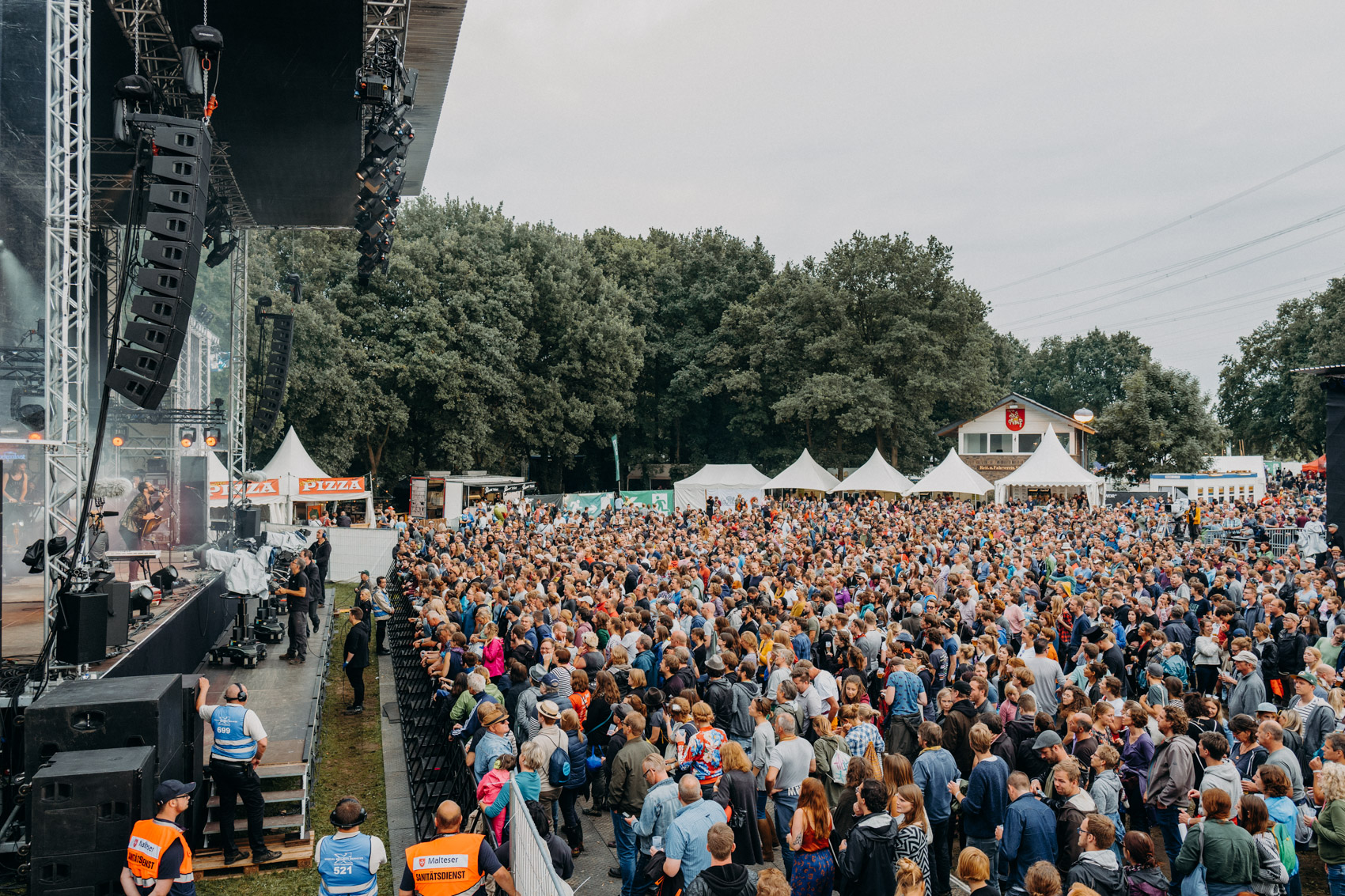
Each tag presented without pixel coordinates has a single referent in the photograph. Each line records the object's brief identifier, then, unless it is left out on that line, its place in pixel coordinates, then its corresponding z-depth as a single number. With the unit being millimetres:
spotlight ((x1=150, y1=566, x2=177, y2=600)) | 9901
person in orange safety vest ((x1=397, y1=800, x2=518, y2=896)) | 4180
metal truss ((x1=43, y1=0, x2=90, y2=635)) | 6930
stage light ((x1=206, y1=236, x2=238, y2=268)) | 14922
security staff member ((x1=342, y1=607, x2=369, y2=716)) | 10234
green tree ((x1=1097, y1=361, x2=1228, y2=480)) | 41594
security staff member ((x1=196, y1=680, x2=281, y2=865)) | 6023
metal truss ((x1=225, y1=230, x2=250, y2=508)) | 15930
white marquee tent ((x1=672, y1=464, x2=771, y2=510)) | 32312
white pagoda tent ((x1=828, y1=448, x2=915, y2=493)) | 30656
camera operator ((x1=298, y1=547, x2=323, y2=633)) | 12742
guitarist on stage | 12828
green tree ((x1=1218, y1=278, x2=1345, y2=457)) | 44281
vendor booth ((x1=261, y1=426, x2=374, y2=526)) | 23078
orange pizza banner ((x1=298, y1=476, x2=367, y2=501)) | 23422
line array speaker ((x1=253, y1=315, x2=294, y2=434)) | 18000
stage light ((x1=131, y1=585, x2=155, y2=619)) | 8789
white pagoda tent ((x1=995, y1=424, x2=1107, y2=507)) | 28578
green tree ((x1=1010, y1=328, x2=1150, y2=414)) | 74625
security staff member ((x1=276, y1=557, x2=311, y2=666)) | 11234
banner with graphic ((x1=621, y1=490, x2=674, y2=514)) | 31297
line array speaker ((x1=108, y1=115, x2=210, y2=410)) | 7145
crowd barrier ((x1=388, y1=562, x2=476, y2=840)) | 6887
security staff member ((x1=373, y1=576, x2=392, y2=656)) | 12773
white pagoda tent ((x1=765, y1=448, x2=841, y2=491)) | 31469
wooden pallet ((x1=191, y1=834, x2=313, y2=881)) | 6195
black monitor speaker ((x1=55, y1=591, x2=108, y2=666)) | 6668
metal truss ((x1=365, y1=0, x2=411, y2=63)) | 9461
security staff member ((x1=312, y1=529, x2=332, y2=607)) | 16359
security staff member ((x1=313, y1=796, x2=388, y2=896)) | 4348
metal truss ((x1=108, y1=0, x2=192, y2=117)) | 9047
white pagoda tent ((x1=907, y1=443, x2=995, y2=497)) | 29250
